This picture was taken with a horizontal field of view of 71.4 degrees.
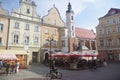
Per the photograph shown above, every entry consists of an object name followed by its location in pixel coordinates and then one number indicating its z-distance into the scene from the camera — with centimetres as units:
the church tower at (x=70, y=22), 2517
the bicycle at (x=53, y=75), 956
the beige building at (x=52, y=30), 2069
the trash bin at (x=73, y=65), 1412
